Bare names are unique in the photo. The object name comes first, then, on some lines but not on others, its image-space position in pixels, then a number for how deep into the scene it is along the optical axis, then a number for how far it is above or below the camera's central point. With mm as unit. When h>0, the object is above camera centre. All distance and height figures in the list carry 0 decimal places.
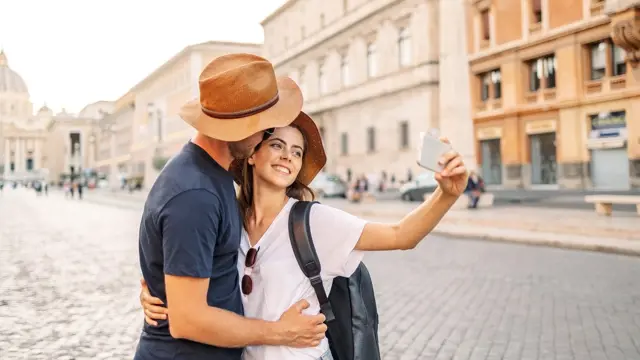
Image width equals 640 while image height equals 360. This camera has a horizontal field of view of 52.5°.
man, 1688 -96
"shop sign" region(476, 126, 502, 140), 31891 +2698
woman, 2008 -134
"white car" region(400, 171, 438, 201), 27562 +9
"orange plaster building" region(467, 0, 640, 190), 26266 +3946
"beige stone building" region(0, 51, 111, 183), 133500 +13018
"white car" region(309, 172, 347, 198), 34750 +227
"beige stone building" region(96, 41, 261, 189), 67375 +10782
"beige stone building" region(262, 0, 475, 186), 34406 +6992
